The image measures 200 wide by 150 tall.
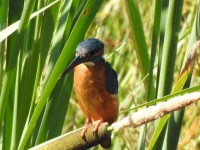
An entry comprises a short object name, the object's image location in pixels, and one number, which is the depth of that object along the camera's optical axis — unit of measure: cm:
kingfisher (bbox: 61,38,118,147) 553
